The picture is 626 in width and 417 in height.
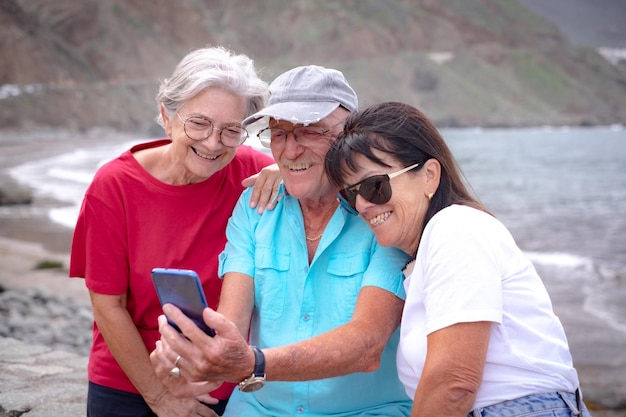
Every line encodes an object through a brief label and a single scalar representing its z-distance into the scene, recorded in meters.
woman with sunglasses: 2.00
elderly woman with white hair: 2.83
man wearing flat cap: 2.39
